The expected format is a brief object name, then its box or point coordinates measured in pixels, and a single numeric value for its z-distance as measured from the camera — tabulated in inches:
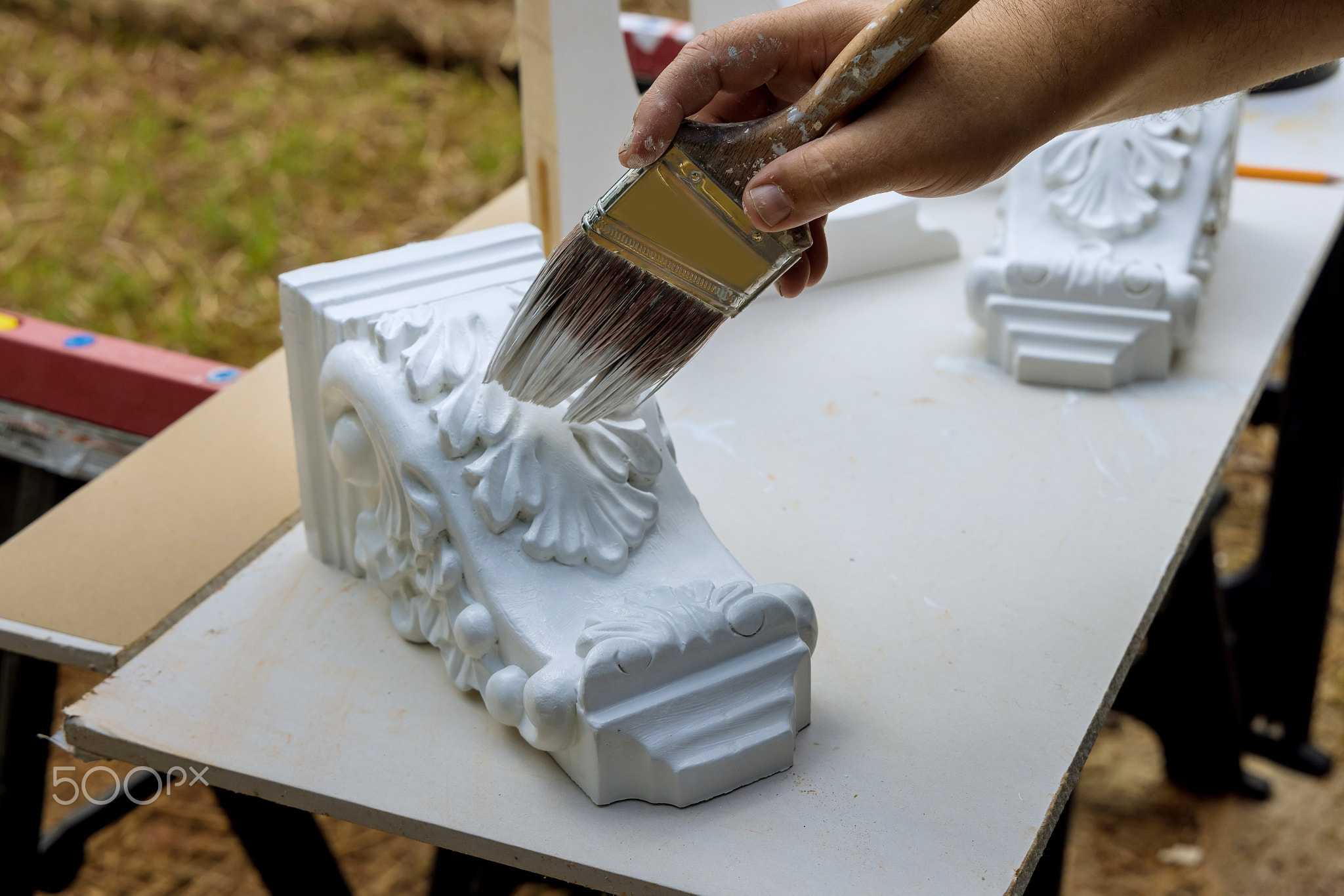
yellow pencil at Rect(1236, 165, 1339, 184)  61.9
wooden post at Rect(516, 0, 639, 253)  49.8
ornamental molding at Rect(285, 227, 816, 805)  30.6
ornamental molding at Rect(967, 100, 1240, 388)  48.1
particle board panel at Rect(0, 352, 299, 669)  37.9
